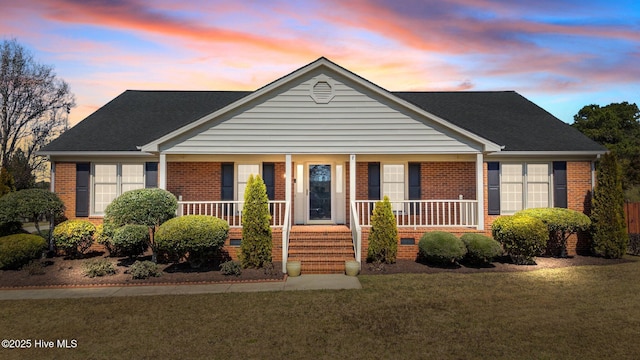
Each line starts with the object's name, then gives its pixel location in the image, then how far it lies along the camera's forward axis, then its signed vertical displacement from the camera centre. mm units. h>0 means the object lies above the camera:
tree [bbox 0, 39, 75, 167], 32750 +8239
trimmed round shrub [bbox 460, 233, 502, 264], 11594 -1795
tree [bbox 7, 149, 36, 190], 33625 +1947
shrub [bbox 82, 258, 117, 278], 10945 -2324
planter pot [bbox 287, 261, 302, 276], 10961 -2303
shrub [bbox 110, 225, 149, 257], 11153 -1345
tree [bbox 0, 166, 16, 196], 18594 +458
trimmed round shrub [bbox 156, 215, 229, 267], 10891 -1346
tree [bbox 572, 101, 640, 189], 34719 +6988
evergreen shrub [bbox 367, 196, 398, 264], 11918 -1454
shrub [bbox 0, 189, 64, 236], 12453 -490
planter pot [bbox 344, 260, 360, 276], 10980 -2283
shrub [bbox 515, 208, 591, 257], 13023 -1134
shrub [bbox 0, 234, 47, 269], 11500 -1856
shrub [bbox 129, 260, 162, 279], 10584 -2286
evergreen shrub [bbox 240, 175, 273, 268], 11562 -1205
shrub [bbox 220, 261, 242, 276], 10867 -2288
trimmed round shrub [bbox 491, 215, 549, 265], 11758 -1496
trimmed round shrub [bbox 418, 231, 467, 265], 11477 -1791
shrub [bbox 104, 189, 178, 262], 11555 -591
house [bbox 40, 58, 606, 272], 13117 +1297
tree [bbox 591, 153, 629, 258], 13219 -815
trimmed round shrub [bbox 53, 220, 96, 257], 12914 -1587
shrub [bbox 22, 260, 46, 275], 11273 -2386
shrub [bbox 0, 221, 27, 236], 13023 -1314
